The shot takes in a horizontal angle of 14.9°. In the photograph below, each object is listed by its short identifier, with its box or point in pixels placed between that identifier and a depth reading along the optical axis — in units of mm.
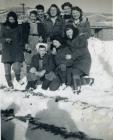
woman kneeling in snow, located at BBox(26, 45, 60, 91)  3068
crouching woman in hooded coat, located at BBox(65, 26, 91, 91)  3010
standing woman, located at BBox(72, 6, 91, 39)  2919
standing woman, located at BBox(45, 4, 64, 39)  2991
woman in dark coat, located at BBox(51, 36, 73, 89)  3041
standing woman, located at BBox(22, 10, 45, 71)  3032
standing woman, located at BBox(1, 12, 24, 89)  3025
